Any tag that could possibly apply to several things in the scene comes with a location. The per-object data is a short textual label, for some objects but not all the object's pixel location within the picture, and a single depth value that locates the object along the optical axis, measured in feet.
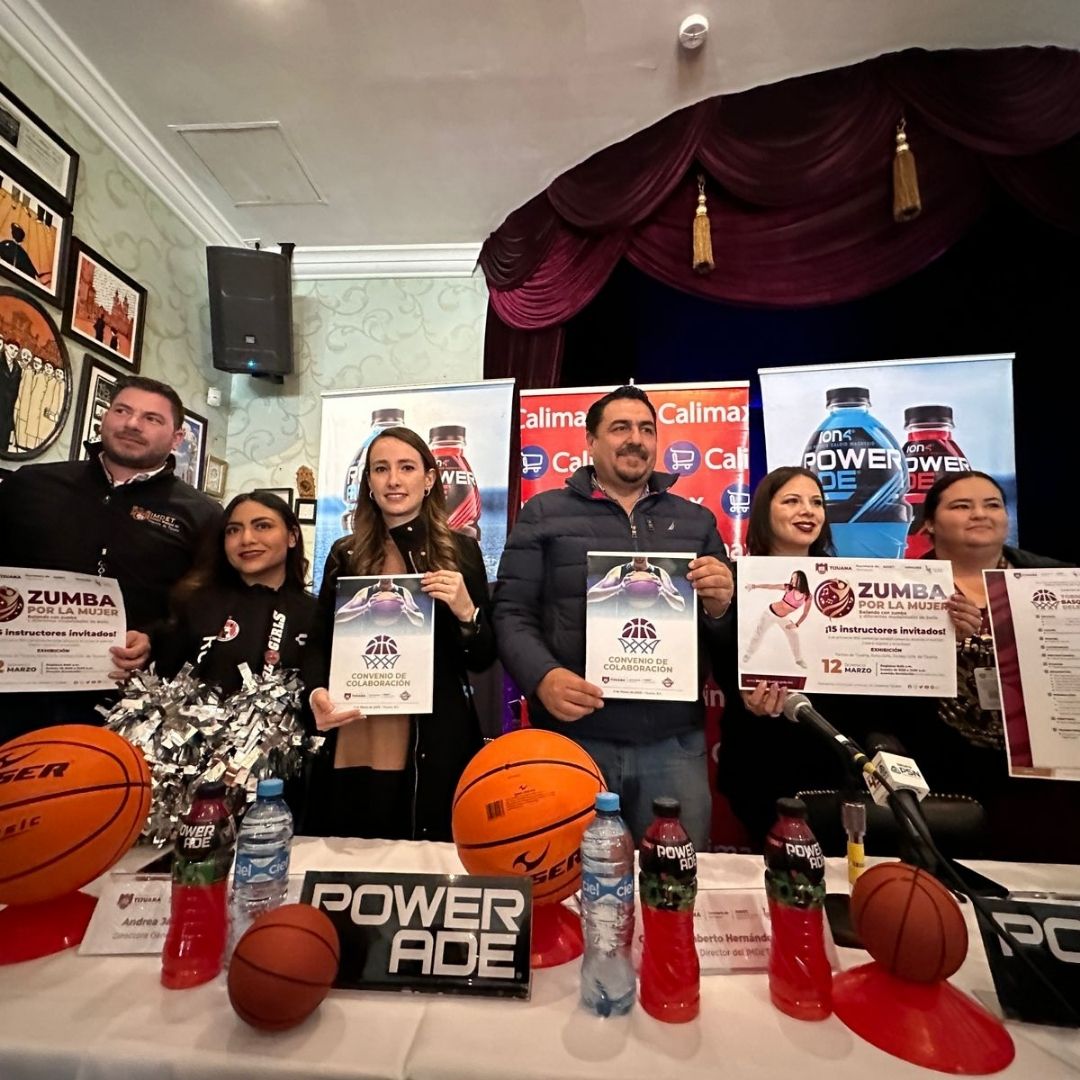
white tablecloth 2.42
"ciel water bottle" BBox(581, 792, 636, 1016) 2.77
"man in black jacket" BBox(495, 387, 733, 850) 5.40
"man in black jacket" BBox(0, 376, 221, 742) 6.16
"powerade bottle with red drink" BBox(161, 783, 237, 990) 2.94
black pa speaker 11.54
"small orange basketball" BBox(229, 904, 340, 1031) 2.51
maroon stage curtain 8.91
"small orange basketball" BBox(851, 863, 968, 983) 2.62
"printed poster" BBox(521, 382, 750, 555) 10.18
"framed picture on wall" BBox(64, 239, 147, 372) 8.95
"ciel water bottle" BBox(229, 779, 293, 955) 3.20
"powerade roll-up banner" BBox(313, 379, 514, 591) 10.99
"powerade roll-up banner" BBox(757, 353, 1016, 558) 9.27
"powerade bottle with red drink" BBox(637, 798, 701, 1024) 2.72
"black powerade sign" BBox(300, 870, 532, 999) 2.84
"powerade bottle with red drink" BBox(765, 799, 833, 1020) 2.72
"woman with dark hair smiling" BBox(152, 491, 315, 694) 5.56
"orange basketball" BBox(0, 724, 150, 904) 3.09
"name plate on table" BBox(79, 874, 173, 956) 3.16
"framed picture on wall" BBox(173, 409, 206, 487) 11.46
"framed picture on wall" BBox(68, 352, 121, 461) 9.11
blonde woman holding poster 5.40
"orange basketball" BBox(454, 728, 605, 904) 3.13
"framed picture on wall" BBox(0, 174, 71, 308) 7.91
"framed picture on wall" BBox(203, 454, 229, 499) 12.19
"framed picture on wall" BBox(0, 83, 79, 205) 7.94
